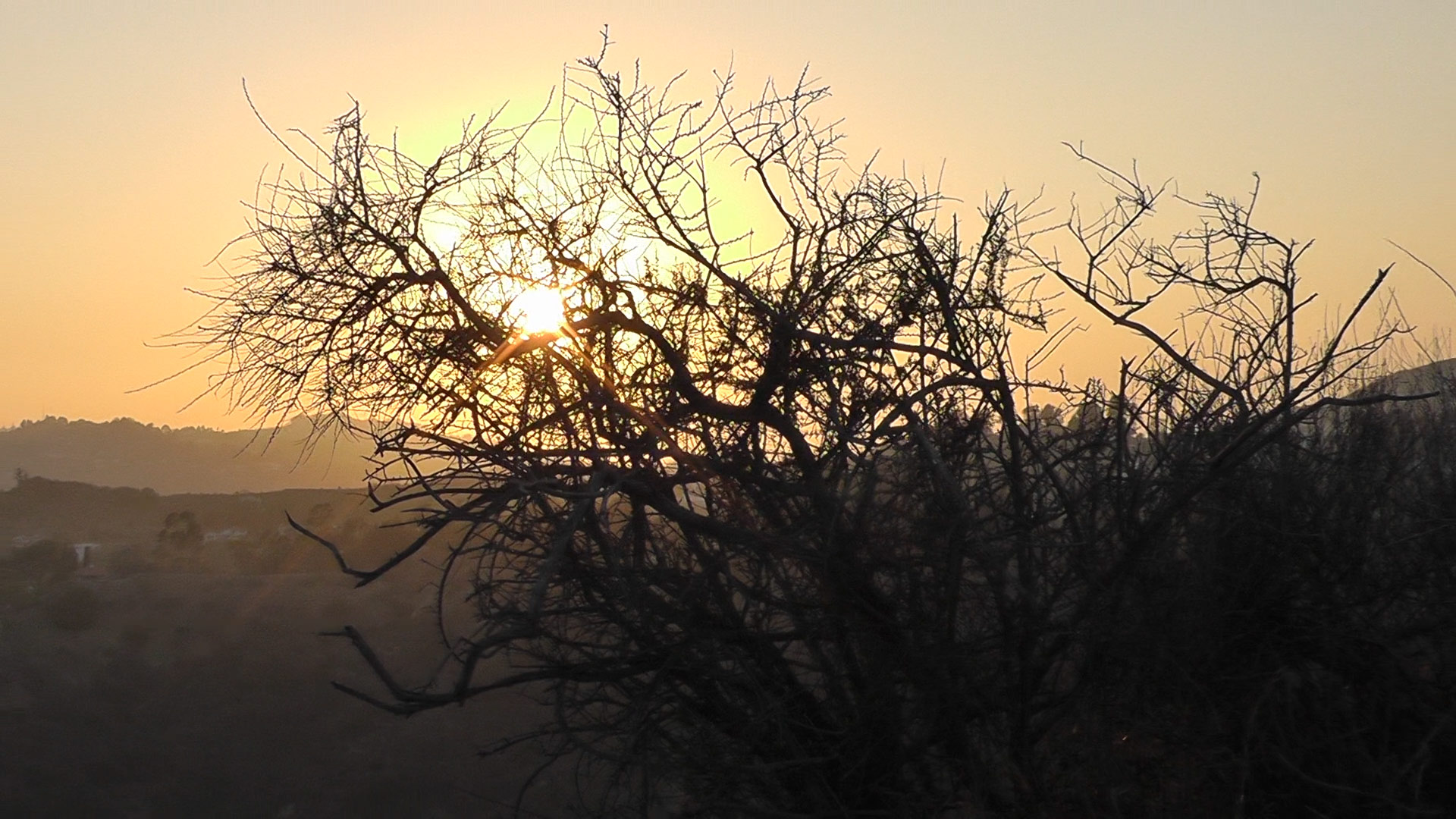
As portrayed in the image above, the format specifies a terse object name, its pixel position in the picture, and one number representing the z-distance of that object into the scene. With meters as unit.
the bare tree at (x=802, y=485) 6.21
